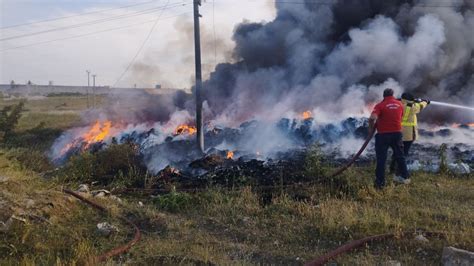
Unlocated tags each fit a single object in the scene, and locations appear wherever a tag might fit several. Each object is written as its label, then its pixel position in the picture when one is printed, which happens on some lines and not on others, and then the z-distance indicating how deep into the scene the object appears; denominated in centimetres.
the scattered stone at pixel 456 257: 495
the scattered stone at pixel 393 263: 545
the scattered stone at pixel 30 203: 725
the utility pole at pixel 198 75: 1650
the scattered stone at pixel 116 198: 883
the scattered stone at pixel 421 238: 613
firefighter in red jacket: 940
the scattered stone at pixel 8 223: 632
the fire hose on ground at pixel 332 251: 552
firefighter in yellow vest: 1061
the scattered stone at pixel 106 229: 685
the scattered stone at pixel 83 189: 948
